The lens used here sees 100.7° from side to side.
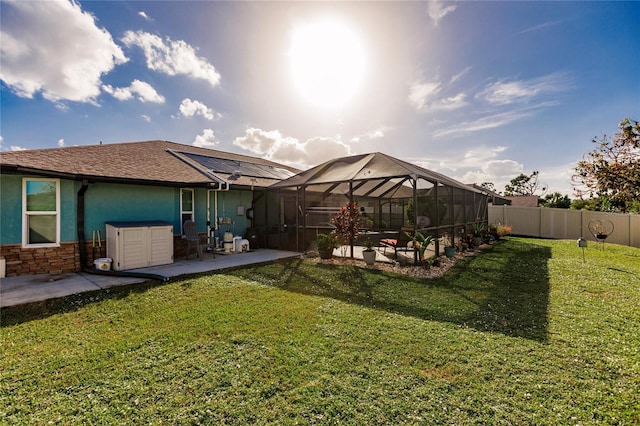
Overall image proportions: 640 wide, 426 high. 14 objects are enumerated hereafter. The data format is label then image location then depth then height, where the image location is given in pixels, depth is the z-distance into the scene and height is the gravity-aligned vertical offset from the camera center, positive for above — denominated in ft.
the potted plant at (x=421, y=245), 22.75 -2.82
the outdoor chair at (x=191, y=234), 26.58 -2.07
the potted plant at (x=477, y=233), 37.14 -3.03
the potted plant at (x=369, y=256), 24.20 -3.95
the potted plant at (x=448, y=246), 27.71 -3.78
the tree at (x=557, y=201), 95.50 +4.28
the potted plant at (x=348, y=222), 26.04 -0.92
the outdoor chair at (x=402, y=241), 26.32 -2.90
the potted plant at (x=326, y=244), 26.68 -3.17
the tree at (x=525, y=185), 146.20 +14.91
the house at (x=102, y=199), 19.72 +1.40
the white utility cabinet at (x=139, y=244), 21.70 -2.58
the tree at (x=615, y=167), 37.55 +6.61
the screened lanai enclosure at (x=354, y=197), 26.91 +1.92
